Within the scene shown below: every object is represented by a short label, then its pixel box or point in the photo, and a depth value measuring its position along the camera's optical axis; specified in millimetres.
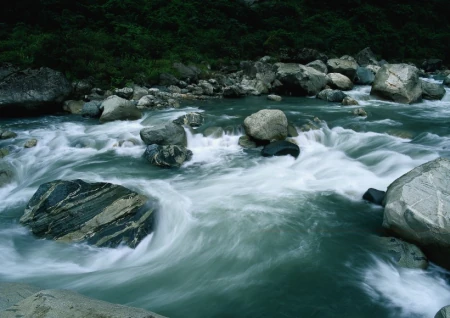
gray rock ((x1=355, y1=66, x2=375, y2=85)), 16594
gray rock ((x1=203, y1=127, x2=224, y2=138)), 9180
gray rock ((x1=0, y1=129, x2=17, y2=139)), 9031
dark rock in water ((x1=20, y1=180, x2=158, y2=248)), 4762
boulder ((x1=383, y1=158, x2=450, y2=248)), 4145
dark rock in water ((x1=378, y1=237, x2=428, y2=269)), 4186
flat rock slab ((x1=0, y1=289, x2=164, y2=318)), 2182
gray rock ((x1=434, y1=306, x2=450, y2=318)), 2832
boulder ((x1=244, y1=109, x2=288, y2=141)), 8422
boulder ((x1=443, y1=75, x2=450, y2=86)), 16839
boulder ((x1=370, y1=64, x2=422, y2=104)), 12336
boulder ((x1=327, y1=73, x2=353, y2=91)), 15102
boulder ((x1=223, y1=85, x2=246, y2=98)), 14258
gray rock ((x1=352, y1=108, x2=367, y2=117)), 10766
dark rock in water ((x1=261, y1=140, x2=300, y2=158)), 7883
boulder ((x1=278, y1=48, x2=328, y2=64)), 19984
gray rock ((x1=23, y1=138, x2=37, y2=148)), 8672
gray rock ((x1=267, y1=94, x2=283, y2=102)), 13672
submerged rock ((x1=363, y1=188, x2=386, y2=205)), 5699
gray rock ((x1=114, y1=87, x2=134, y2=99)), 13336
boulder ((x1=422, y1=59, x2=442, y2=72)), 24700
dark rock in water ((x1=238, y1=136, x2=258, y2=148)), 8652
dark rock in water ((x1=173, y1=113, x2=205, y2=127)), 9672
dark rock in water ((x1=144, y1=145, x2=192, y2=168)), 7461
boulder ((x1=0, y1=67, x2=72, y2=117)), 11031
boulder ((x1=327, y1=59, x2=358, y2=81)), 16328
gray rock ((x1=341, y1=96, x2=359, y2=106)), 12438
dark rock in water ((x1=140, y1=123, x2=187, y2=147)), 8297
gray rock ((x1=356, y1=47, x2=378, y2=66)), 22305
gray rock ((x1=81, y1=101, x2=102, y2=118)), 11164
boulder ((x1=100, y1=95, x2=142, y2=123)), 10469
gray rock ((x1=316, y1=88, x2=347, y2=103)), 13203
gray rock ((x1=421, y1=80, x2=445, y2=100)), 13221
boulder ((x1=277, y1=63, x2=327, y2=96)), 14430
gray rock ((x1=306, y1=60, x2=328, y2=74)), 16578
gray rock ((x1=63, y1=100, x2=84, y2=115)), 11961
